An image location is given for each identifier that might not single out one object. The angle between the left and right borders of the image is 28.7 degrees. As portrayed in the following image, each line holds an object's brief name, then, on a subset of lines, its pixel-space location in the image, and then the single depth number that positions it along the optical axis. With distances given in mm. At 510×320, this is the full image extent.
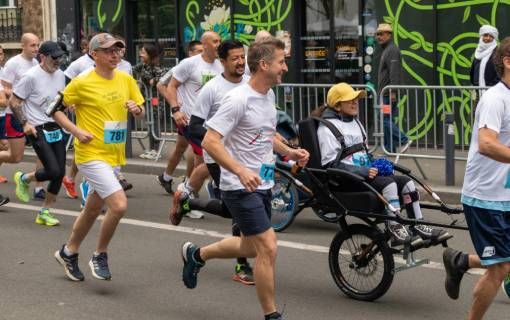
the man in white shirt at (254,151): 5688
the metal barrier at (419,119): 11734
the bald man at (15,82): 11242
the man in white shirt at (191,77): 10156
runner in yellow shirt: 7094
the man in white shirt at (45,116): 9641
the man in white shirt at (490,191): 5230
